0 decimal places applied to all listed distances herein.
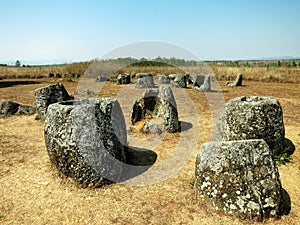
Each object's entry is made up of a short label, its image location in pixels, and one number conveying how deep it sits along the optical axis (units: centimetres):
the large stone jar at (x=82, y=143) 541
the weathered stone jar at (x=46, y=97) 1128
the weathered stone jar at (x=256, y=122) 655
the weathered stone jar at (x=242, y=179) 448
